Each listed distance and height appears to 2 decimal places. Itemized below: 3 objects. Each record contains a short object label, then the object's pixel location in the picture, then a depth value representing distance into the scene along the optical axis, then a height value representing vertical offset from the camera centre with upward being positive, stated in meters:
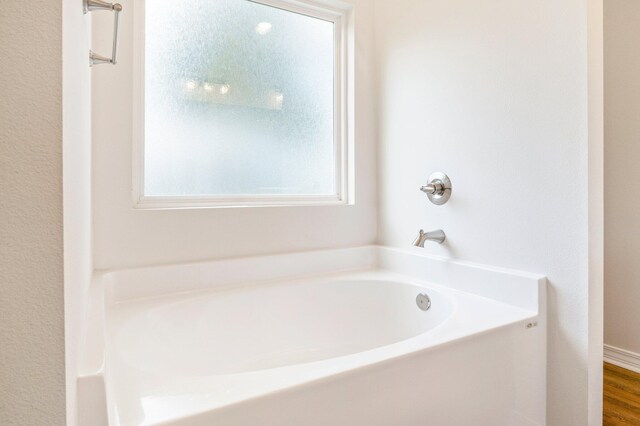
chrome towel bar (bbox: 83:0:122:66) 0.90 +0.49
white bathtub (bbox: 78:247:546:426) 0.82 -0.39
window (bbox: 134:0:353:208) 1.69 +0.52
